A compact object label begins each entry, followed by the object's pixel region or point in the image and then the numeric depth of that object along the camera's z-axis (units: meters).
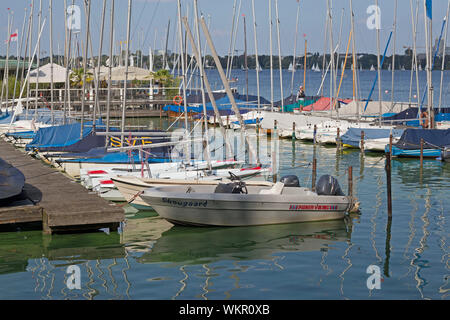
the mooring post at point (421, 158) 32.03
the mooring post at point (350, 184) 21.81
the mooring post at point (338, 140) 38.71
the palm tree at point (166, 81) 65.88
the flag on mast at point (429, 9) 37.78
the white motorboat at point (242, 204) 19.47
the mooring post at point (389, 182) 21.08
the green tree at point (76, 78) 64.88
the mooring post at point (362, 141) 36.99
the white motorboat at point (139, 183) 21.19
